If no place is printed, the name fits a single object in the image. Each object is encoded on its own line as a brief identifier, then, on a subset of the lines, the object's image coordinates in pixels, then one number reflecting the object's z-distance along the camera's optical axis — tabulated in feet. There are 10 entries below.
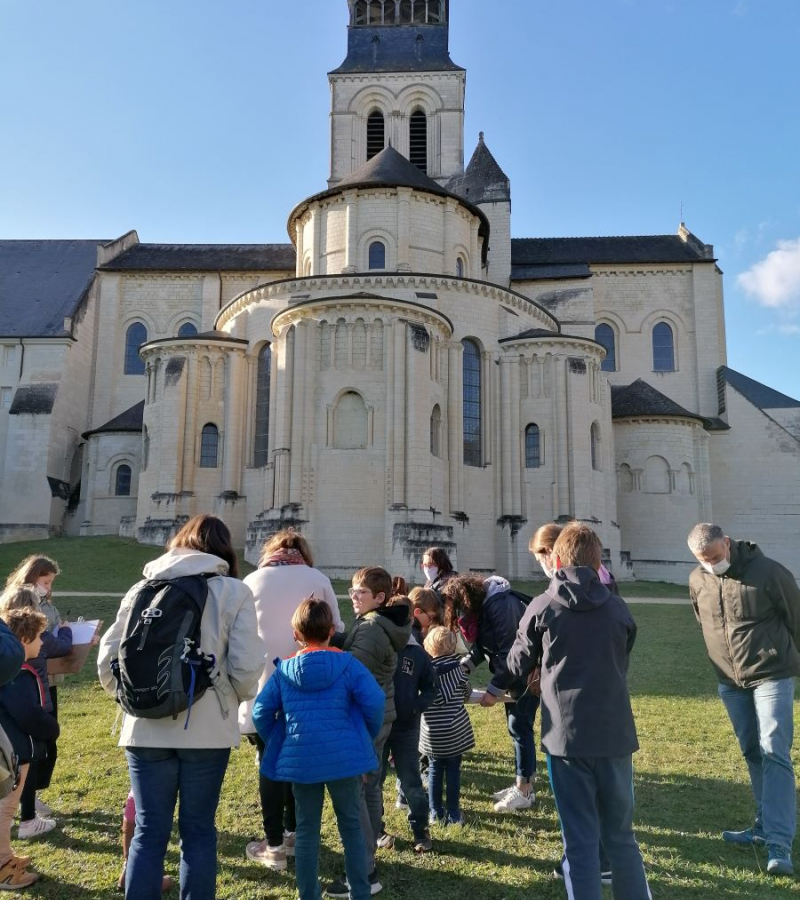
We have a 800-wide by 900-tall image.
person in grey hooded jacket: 13.19
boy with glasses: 16.26
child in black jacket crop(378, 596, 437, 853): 18.10
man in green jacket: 16.97
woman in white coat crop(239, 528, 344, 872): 16.83
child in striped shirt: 18.97
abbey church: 82.58
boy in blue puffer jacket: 13.84
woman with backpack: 12.44
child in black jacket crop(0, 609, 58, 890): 15.70
